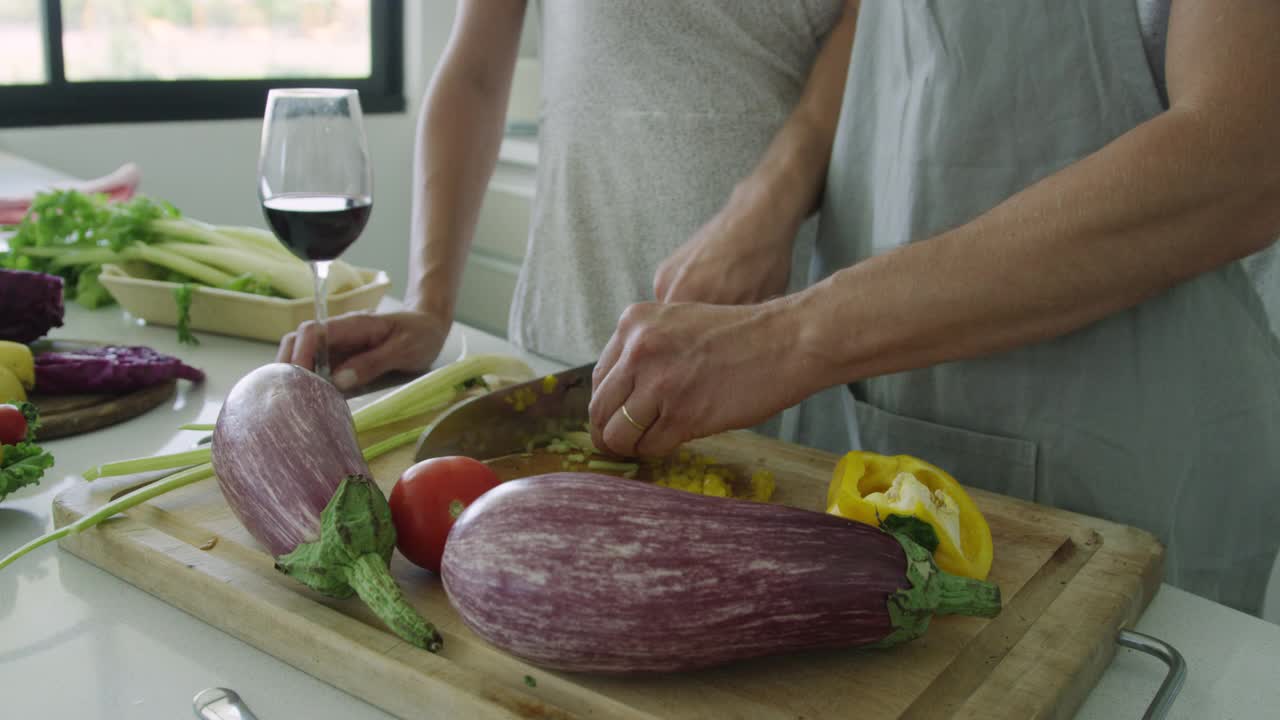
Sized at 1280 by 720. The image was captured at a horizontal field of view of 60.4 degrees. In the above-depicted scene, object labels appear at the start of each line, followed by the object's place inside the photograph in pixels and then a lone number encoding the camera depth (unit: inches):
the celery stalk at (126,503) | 38.5
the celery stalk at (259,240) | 76.7
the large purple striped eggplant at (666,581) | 30.8
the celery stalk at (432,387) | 52.3
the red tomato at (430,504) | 37.7
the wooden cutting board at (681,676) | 31.8
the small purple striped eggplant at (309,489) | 33.8
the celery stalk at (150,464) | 43.9
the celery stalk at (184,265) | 70.1
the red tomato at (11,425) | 42.8
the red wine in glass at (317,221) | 49.4
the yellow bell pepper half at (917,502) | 38.7
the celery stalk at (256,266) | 70.9
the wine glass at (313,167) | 48.8
